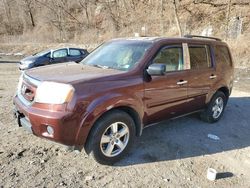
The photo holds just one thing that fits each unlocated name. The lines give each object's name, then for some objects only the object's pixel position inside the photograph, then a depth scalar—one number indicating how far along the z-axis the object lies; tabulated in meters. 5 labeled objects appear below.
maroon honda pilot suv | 2.40
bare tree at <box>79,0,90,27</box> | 26.38
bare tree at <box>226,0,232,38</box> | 16.51
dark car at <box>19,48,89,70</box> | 9.98
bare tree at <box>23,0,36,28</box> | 28.95
